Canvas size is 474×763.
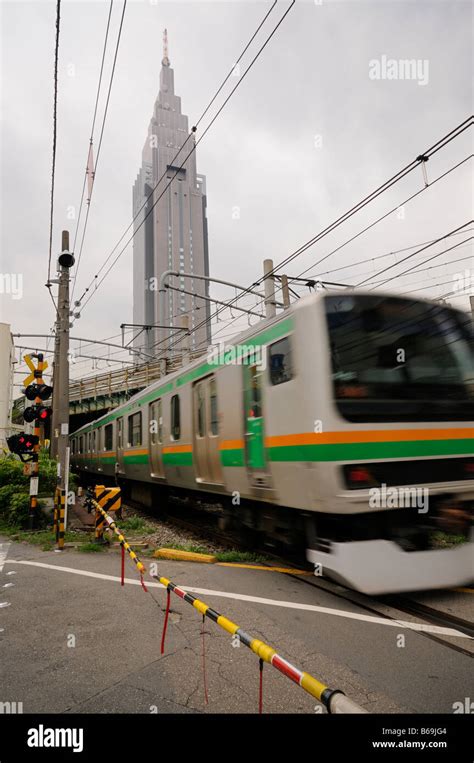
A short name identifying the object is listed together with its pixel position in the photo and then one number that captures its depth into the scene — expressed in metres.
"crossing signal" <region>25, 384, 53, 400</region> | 9.44
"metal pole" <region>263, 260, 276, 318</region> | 12.50
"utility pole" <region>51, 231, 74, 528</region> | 9.46
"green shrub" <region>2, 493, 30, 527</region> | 10.48
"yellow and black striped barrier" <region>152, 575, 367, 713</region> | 1.95
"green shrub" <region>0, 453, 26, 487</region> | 11.66
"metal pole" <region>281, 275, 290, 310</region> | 12.76
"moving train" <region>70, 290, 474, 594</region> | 4.50
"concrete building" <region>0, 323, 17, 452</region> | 25.28
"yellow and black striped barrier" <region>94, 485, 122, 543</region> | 8.80
